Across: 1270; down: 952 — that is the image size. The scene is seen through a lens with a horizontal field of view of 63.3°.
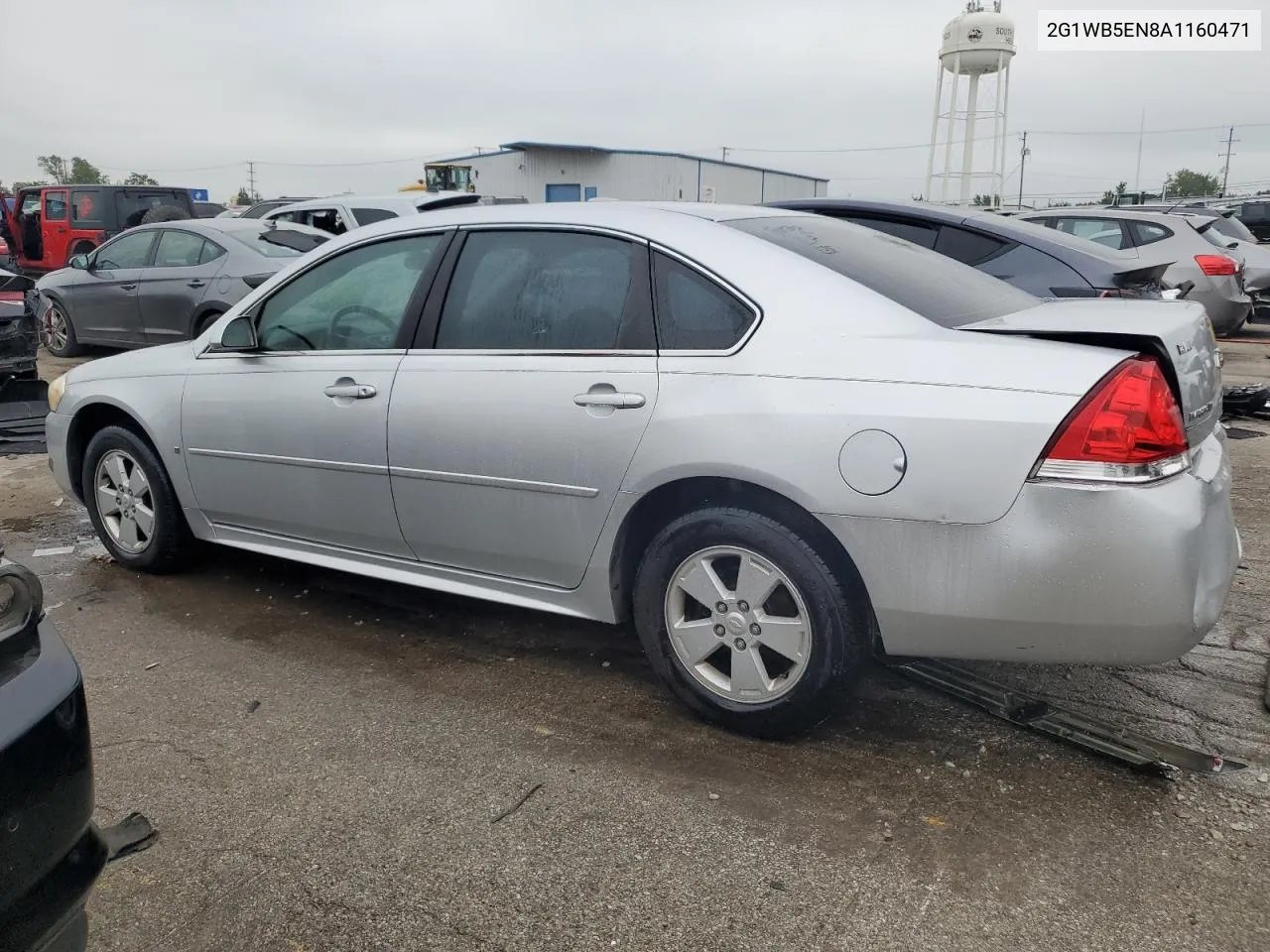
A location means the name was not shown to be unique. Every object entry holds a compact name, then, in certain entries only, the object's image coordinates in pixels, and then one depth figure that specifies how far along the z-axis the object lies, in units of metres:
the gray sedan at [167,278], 9.51
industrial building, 40.66
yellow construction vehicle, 29.42
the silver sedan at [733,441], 2.54
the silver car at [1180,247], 10.49
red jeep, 17.44
